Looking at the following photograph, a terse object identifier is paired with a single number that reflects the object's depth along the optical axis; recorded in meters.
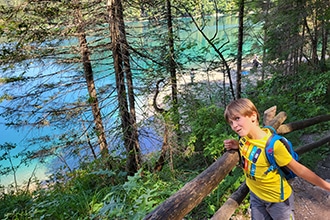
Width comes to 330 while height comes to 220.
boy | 1.92
